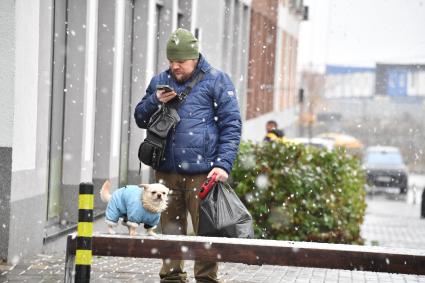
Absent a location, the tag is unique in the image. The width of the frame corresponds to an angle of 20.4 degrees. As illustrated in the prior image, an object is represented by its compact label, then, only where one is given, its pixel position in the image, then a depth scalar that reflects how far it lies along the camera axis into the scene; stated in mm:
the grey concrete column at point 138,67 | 17062
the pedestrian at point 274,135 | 17766
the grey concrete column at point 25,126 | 10523
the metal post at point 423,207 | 27459
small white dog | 8156
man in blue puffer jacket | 8531
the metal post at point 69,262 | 7949
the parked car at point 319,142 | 38672
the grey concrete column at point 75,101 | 13250
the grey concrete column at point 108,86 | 14898
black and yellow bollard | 7473
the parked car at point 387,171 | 39375
